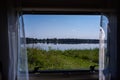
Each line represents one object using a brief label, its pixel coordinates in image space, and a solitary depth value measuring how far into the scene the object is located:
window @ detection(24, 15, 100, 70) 1.21
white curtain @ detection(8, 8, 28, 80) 1.09
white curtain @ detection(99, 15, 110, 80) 1.15
